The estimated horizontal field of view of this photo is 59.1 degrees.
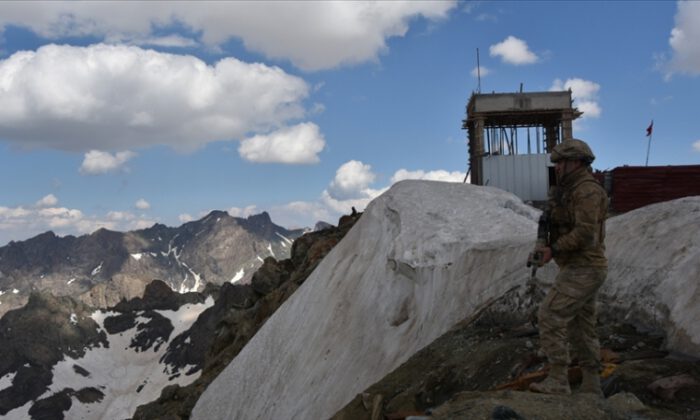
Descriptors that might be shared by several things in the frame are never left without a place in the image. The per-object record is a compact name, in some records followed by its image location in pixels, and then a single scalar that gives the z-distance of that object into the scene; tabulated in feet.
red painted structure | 81.25
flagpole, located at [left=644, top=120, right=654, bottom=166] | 81.10
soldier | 21.74
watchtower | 98.68
